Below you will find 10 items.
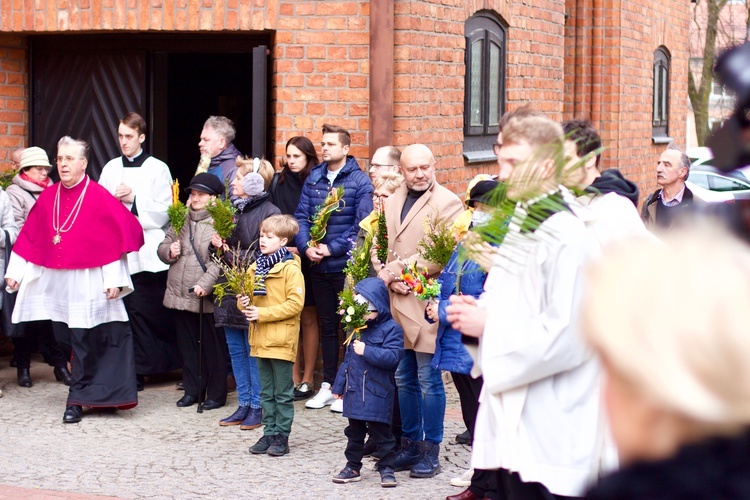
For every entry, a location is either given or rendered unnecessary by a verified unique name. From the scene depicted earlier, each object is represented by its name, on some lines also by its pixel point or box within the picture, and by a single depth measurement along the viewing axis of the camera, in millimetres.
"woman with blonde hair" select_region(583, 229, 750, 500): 1364
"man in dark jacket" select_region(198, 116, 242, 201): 8438
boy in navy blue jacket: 6137
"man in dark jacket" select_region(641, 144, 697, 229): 8539
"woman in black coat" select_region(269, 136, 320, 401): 8172
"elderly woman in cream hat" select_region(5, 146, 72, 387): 8617
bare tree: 23516
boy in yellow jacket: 6727
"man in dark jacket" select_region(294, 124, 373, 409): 7836
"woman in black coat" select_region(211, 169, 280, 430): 7469
